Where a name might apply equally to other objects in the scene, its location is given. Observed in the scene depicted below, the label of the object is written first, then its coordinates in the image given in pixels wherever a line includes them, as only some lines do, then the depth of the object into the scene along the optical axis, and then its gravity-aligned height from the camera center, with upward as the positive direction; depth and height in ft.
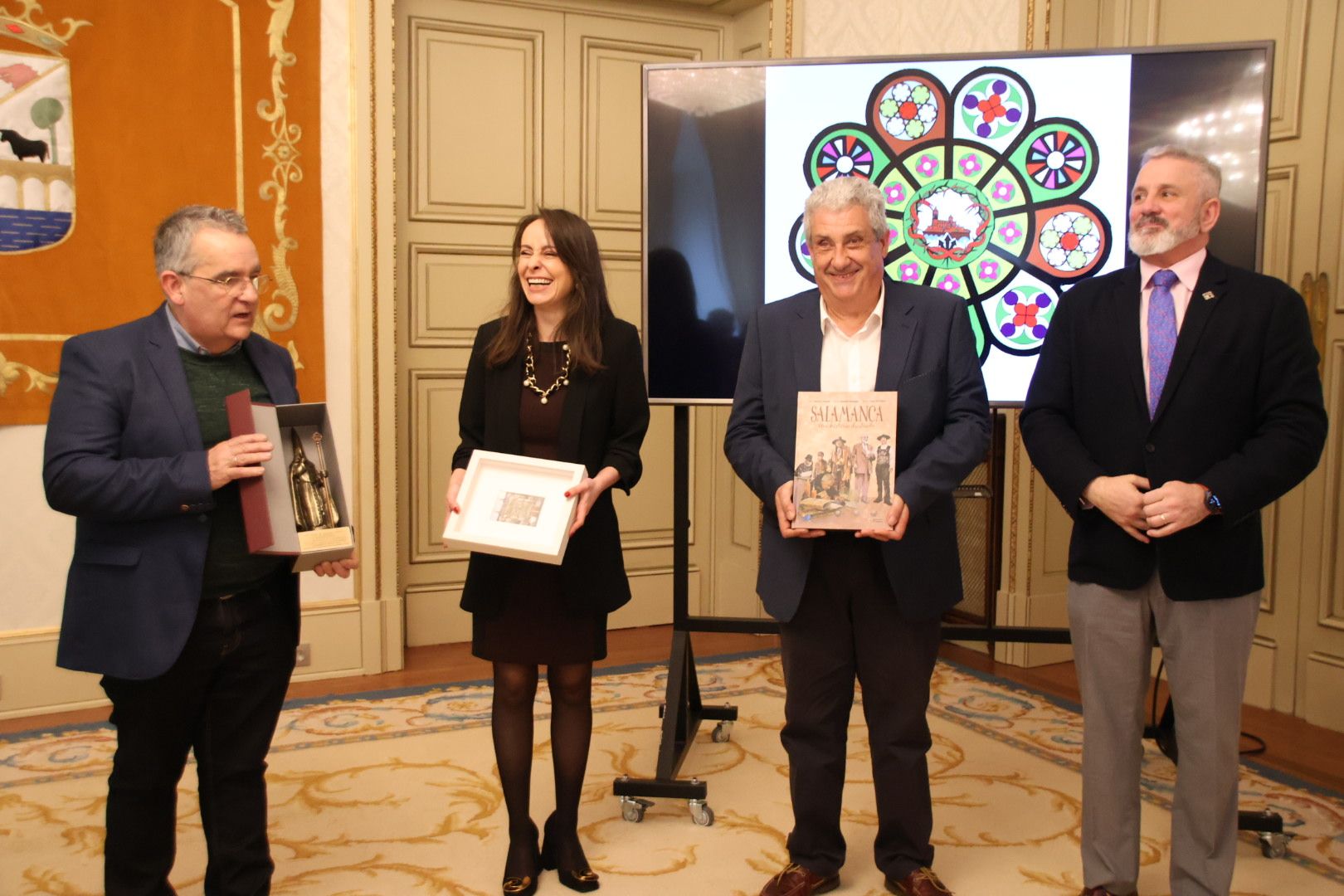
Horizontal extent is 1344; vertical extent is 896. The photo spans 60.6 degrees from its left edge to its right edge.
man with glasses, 6.70 -1.29
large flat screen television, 9.99 +1.59
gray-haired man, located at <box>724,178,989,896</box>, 7.80 -1.30
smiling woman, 8.32 -0.97
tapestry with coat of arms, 12.28 +2.11
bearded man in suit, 7.43 -0.79
